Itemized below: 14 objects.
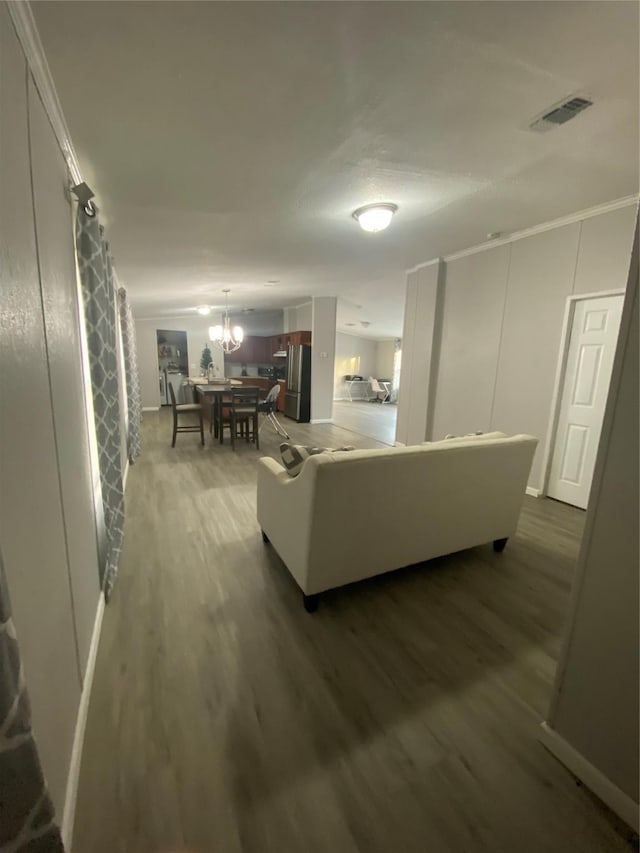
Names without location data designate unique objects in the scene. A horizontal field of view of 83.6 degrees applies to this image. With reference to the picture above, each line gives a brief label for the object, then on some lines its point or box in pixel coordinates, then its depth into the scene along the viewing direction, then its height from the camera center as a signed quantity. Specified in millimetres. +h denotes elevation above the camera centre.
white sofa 1791 -766
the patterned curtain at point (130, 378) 4242 -262
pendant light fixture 6543 +502
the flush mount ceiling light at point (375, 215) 2600 +1098
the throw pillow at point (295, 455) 2065 -531
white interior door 3055 -168
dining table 4977 -491
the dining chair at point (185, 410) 4996 -721
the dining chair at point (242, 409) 4941 -656
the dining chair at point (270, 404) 5559 -630
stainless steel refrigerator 7145 -367
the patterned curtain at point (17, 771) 576 -692
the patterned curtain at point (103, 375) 1810 -98
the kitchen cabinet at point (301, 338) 7270 +531
